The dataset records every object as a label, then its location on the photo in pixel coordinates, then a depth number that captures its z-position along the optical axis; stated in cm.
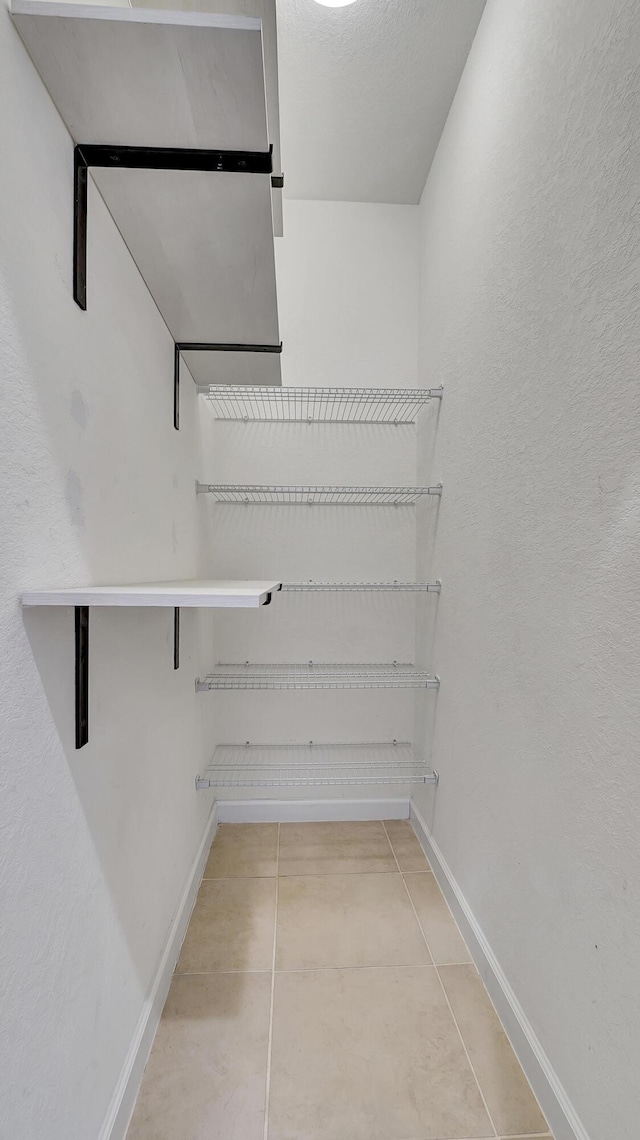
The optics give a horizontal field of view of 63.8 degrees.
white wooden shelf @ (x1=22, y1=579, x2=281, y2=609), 68
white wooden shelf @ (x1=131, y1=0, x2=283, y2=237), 76
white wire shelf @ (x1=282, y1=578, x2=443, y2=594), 191
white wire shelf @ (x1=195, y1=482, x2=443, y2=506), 217
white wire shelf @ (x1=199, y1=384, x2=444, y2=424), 200
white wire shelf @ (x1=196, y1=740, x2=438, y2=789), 216
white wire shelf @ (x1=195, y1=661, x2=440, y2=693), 192
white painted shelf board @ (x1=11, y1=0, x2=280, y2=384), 64
